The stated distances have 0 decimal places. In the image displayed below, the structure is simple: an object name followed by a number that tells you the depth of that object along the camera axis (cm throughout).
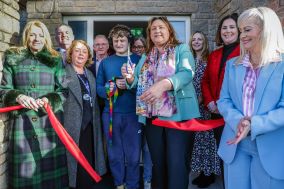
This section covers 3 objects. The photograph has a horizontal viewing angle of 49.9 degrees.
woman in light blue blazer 186
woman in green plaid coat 276
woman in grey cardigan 322
